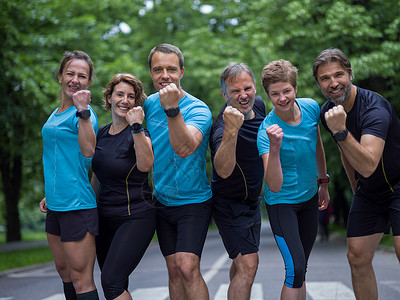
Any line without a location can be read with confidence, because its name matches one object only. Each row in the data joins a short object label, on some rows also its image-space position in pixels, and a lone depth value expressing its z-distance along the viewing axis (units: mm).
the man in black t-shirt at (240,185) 4234
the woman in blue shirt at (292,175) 4090
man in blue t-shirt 4039
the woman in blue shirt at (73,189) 4059
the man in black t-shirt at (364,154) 3738
